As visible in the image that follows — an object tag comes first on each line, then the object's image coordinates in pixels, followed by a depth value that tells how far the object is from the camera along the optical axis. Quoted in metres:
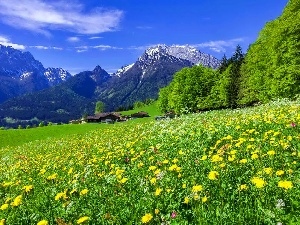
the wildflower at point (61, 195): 6.18
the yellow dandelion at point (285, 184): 4.19
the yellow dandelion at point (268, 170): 5.26
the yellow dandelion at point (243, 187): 5.34
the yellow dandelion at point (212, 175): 5.04
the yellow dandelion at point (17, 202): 5.97
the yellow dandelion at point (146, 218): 4.38
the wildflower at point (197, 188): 4.81
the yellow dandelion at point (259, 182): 4.29
